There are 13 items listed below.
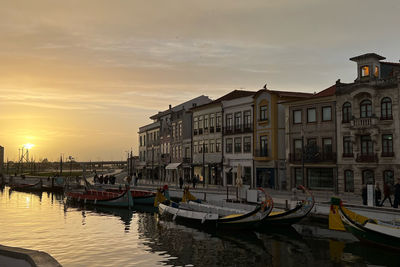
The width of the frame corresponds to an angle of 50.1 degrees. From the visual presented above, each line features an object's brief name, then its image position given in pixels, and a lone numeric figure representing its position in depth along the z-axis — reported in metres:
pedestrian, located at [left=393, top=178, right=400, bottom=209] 27.56
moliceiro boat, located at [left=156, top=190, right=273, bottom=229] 26.81
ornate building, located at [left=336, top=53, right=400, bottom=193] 37.69
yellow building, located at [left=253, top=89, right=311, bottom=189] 49.75
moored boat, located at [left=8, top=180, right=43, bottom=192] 74.36
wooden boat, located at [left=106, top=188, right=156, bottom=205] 44.32
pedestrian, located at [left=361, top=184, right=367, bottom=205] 29.62
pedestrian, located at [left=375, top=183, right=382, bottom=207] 29.51
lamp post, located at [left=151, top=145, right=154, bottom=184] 77.24
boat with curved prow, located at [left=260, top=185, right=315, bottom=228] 27.52
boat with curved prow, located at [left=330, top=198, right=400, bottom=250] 21.00
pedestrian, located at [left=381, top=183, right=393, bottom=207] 29.04
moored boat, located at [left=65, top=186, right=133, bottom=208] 42.31
